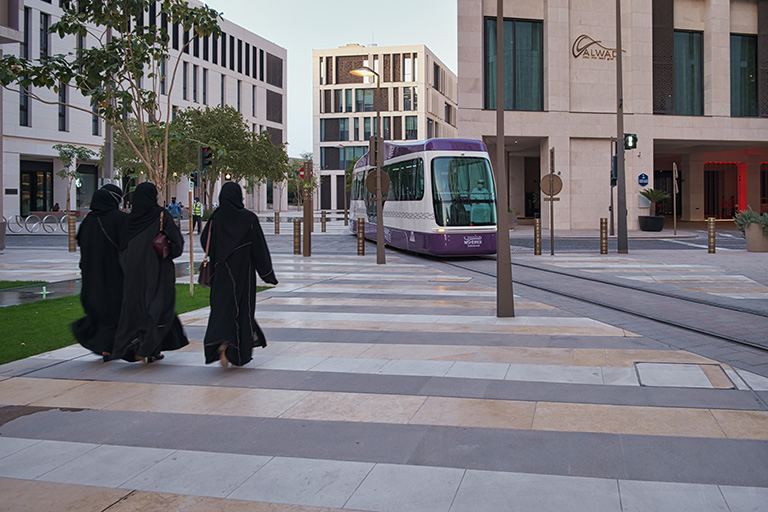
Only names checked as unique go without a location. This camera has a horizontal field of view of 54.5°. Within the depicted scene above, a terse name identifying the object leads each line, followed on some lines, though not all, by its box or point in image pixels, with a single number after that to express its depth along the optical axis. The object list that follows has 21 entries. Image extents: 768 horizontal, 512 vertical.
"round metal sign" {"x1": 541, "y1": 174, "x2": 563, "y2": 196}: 21.31
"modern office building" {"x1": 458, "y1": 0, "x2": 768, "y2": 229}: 37.34
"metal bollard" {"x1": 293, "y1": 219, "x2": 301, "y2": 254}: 22.58
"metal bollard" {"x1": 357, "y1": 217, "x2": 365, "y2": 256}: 22.45
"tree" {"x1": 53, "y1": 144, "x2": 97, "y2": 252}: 54.59
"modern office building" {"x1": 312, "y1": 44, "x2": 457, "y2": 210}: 99.25
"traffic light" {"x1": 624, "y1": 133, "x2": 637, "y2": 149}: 23.91
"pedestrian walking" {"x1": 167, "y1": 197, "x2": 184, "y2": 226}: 37.41
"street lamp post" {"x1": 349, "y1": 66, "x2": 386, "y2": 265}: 18.36
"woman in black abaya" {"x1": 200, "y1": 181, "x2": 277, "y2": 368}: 6.84
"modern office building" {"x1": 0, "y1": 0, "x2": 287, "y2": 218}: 54.41
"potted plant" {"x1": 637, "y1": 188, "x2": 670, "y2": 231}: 37.25
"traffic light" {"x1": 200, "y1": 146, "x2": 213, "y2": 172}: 18.99
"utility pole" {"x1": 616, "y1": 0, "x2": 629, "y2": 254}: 22.22
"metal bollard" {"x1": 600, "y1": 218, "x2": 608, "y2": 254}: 22.28
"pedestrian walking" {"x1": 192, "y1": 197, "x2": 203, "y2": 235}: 37.12
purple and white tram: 19.92
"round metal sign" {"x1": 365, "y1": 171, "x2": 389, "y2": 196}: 19.41
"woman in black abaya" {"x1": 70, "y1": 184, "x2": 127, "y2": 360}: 7.24
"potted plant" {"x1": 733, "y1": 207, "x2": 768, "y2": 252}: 22.12
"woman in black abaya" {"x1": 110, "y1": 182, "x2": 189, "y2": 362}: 7.05
